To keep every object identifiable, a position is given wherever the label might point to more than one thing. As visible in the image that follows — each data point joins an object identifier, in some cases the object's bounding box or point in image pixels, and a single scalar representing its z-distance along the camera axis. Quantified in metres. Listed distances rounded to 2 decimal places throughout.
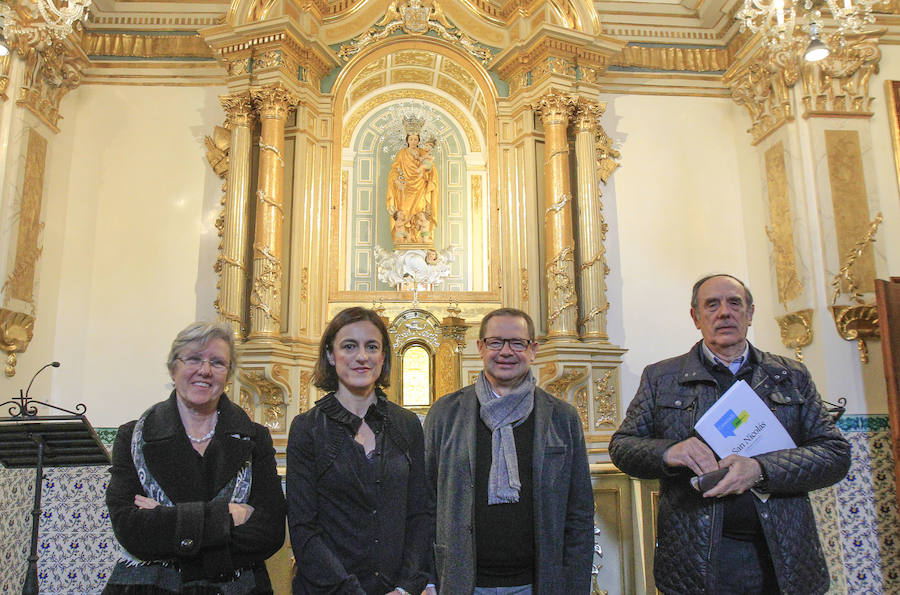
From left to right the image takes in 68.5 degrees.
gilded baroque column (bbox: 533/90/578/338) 5.13
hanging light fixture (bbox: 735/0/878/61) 4.11
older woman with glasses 1.80
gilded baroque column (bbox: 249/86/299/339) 4.89
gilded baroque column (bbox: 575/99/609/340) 5.19
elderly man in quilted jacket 1.92
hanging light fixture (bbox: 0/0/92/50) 4.38
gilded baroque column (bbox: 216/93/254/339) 4.95
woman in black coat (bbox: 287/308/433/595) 1.86
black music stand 2.81
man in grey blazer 1.99
